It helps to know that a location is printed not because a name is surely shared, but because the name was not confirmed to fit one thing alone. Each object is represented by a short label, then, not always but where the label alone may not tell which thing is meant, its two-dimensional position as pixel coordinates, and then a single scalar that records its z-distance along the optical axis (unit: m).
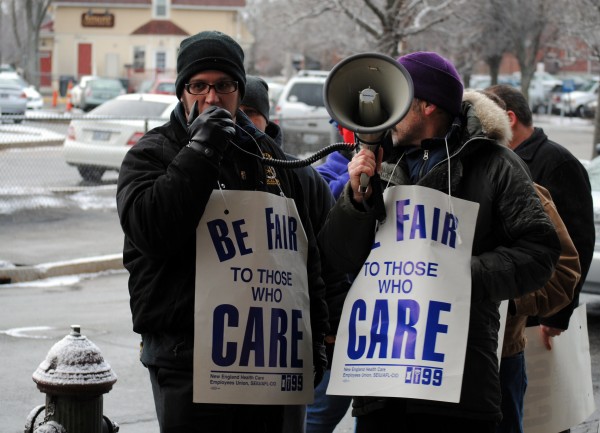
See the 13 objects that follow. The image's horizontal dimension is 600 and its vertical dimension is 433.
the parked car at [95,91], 45.84
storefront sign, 72.31
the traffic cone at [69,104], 46.03
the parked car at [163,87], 40.01
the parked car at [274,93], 31.77
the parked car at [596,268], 10.09
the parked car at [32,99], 45.11
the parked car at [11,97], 38.28
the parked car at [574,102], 54.41
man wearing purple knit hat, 3.52
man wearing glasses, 3.38
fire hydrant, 4.41
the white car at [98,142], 17.78
